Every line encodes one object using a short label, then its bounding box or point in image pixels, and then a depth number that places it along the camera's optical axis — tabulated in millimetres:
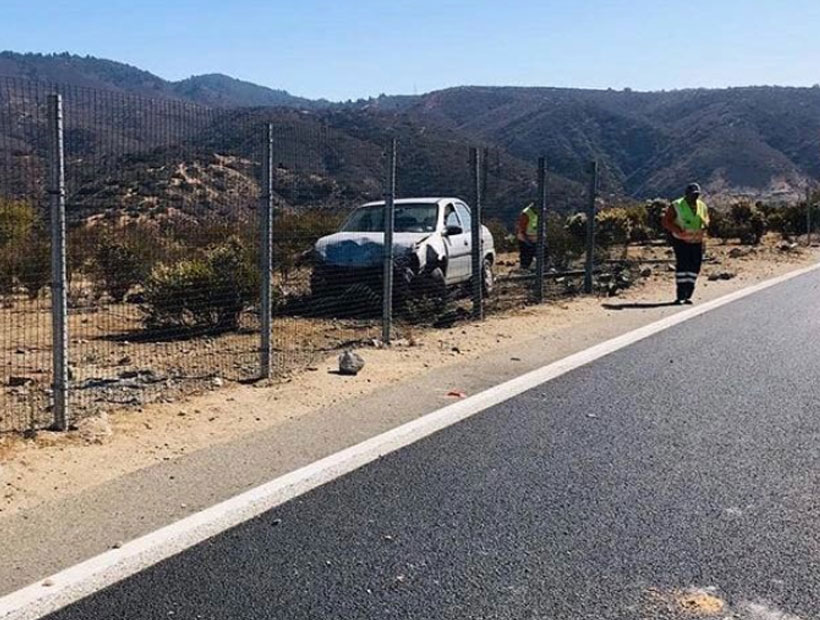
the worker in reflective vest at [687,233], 16094
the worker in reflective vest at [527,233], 21703
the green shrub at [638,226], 33662
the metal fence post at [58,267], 6793
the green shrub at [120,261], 10175
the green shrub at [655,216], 34531
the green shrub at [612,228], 28705
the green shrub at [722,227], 34603
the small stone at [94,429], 6957
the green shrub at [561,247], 24094
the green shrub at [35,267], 12117
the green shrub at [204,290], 12250
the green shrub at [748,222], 32062
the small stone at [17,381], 9141
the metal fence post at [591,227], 17234
